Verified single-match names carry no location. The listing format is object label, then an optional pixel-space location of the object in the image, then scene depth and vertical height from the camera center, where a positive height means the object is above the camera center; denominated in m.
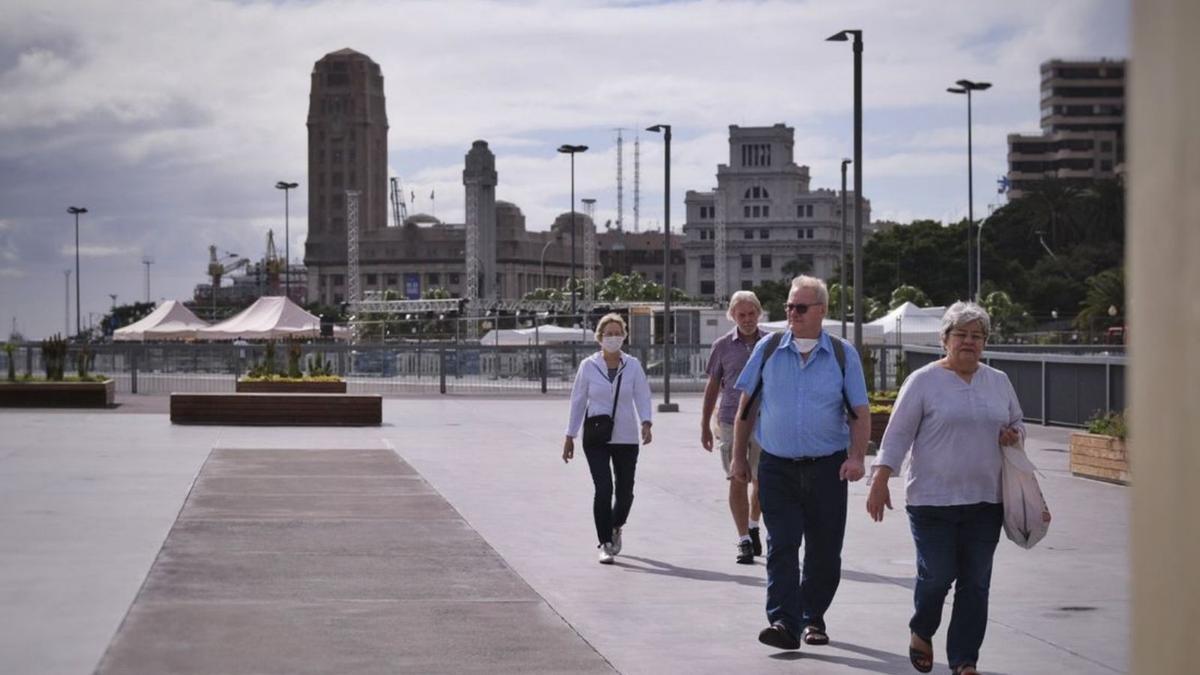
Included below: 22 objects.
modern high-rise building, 156.25 +17.82
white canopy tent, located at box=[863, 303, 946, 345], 53.72 -0.24
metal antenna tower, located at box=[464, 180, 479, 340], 126.25 +3.77
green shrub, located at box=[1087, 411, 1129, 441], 17.08 -1.17
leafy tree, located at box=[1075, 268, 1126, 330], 77.94 +0.65
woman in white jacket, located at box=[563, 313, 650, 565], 11.16 -0.67
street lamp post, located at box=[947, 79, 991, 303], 54.43 +7.83
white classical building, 167.45 +6.31
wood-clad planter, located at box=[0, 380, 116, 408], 33.50 -1.60
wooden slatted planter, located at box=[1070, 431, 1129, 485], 17.00 -1.51
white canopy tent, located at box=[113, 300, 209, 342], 66.94 -0.33
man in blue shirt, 7.68 -0.64
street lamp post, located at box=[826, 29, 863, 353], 23.09 +2.13
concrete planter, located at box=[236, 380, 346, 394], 33.78 -1.44
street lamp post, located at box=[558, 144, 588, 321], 76.56 +8.05
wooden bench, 28.23 -1.62
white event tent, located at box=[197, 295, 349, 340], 59.78 -0.14
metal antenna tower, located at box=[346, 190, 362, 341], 156.00 +6.58
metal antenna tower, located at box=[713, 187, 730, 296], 167.00 +6.17
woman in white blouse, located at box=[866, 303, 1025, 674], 6.66 -0.61
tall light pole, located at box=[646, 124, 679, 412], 39.31 +2.84
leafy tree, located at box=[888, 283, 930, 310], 101.12 +1.40
